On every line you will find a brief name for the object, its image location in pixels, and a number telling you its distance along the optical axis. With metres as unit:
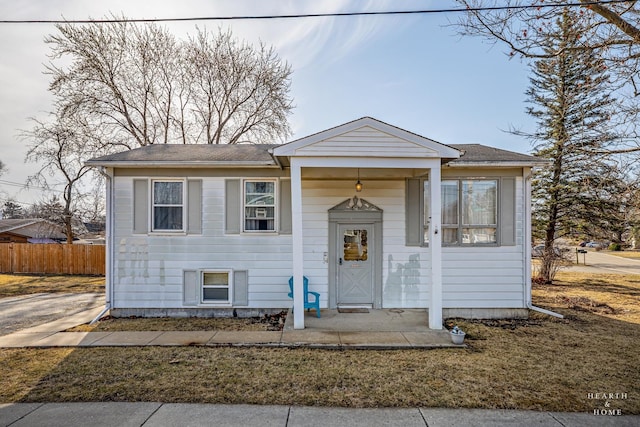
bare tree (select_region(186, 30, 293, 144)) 19.08
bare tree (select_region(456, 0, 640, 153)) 6.42
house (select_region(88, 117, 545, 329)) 7.62
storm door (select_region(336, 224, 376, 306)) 7.85
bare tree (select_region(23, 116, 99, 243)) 16.88
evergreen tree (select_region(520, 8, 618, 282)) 12.91
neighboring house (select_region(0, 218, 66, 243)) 27.54
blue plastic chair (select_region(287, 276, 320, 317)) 7.14
